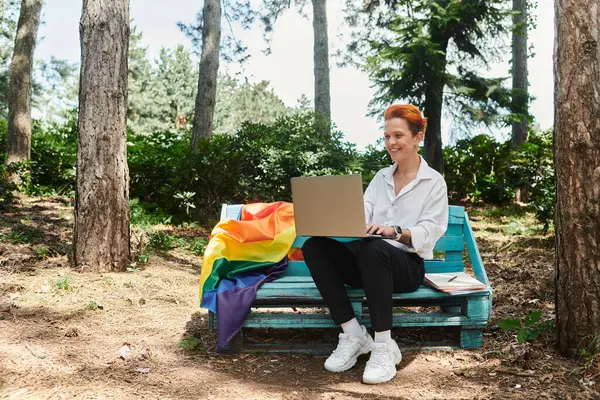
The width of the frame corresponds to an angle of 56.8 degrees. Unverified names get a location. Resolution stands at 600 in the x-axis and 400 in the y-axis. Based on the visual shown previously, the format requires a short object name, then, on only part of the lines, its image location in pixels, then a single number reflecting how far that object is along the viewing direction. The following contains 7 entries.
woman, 2.97
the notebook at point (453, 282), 3.18
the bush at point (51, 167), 9.97
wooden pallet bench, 3.24
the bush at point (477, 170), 11.10
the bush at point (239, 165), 8.23
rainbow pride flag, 3.22
